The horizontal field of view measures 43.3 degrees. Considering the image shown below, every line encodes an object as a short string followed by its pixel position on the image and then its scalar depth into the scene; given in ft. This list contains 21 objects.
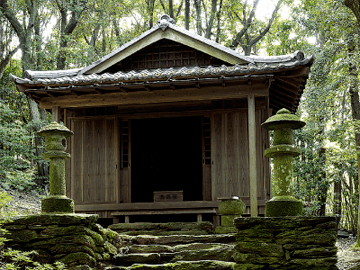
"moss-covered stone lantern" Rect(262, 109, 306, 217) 21.83
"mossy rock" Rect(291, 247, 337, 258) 20.53
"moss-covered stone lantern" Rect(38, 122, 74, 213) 24.11
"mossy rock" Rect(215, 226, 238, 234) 28.71
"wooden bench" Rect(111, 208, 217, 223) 35.83
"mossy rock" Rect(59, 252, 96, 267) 21.99
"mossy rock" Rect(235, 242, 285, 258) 20.94
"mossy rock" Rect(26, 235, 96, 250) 22.34
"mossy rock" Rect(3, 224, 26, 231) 22.84
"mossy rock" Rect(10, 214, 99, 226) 22.74
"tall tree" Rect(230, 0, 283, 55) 79.05
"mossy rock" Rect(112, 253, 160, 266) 24.59
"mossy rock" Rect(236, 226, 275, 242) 21.27
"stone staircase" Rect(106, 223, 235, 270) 23.49
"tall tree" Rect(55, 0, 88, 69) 67.67
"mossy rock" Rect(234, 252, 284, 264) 20.95
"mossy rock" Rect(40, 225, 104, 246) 22.59
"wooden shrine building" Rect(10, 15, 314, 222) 33.40
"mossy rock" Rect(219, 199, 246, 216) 29.14
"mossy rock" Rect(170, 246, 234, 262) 24.52
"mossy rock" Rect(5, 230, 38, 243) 22.61
